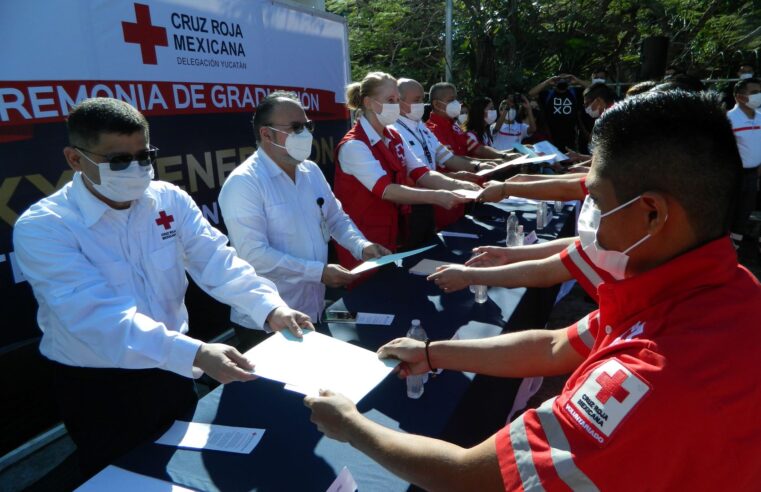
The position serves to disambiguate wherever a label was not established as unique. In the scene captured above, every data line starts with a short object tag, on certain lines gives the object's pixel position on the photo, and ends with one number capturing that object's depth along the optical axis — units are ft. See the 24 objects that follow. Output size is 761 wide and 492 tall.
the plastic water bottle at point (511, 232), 10.14
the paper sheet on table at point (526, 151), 16.43
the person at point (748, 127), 18.48
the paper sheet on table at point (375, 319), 6.81
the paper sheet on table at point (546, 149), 16.05
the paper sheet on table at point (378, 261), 7.01
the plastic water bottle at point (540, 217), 12.00
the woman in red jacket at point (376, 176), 10.68
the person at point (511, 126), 25.67
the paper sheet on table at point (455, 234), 11.14
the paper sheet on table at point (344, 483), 3.72
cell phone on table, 6.92
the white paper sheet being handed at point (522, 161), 13.15
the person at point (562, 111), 29.27
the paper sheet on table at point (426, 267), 8.68
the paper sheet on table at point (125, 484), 3.88
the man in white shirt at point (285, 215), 7.73
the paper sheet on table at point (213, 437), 4.36
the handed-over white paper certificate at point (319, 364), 4.53
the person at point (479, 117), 23.32
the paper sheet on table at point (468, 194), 10.68
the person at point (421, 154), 13.26
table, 4.02
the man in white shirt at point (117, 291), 4.77
